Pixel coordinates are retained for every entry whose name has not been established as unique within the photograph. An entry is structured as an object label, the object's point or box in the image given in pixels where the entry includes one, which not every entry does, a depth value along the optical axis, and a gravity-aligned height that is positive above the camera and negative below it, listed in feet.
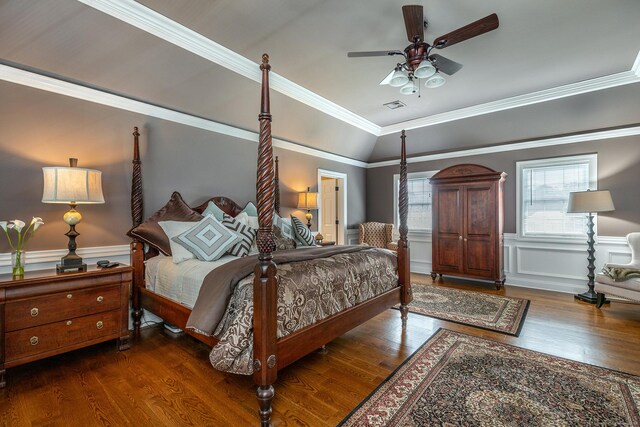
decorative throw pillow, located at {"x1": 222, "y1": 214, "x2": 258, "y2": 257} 9.68 -0.66
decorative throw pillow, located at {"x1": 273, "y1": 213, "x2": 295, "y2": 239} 12.01 -0.43
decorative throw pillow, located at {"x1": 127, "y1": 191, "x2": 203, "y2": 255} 9.75 -0.17
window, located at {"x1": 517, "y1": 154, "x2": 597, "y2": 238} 14.82 +1.38
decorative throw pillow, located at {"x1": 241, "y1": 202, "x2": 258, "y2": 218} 13.14 +0.25
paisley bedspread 5.83 -1.94
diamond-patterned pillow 8.83 -0.74
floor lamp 12.71 +0.43
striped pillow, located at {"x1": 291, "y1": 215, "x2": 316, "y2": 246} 12.49 -0.72
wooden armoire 15.35 -0.30
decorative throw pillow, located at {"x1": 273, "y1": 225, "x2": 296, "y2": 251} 11.28 -0.99
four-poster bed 5.61 -2.53
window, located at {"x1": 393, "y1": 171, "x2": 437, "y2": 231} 19.81 +1.05
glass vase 7.29 -1.26
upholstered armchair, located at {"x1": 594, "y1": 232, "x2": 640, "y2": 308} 10.89 -2.51
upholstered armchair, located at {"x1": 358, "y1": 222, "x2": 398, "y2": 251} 20.10 -1.14
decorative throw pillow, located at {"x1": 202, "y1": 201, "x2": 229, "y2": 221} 11.48 +0.17
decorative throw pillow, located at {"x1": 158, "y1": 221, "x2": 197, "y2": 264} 8.79 -0.59
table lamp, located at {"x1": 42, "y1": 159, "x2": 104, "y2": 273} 7.61 +0.63
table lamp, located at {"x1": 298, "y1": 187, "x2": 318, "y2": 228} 16.21 +0.87
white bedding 7.50 -1.70
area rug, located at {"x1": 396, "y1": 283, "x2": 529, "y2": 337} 10.64 -3.77
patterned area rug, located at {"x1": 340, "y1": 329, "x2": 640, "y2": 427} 5.73 -3.86
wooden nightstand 6.79 -2.48
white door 20.81 +0.36
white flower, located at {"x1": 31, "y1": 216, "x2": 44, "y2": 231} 7.60 -0.18
